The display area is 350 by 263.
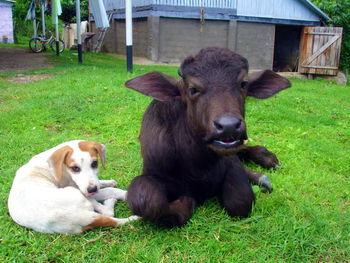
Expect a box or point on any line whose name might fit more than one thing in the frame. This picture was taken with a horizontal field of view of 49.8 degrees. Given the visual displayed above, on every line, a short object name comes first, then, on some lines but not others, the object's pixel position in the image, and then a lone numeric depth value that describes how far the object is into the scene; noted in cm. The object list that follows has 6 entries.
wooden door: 1638
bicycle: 1935
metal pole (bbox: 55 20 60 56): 1731
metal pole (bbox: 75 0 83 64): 1409
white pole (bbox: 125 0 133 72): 1043
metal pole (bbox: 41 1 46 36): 2017
